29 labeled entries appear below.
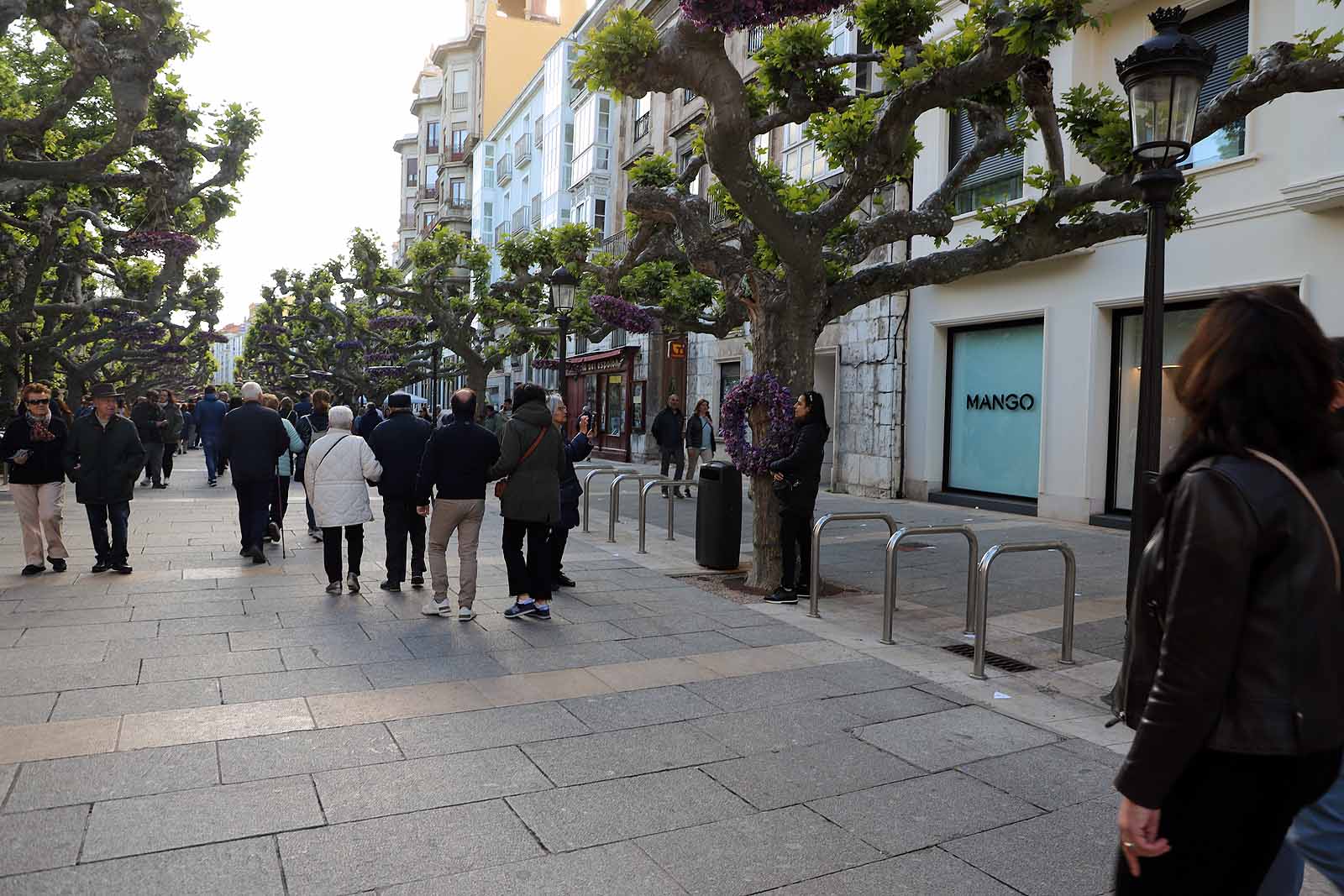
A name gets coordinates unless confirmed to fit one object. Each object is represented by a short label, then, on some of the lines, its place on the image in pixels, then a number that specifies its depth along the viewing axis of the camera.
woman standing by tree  8.15
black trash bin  9.89
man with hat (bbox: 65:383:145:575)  8.87
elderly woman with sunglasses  8.76
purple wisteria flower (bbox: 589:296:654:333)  17.05
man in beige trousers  7.52
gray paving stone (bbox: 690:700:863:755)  4.75
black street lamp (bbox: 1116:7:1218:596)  5.20
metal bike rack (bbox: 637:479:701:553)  10.92
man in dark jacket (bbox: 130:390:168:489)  16.42
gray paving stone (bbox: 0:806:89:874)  3.31
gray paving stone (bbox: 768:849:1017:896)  3.26
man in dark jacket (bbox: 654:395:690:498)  18.16
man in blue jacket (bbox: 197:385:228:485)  17.72
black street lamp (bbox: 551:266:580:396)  15.01
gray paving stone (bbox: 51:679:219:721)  4.98
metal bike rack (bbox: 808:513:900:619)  7.48
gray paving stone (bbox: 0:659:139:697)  5.37
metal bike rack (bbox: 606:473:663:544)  12.11
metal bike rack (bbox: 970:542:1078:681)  5.98
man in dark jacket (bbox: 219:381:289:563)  9.62
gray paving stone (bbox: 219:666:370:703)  5.34
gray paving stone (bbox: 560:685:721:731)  5.03
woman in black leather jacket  1.81
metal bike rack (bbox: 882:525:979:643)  6.66
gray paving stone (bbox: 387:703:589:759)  4.60
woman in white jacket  8.29
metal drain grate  6.41
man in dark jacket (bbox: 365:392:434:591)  8.40
